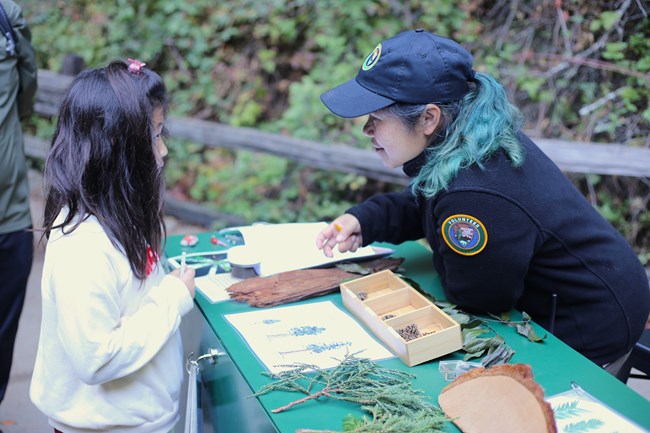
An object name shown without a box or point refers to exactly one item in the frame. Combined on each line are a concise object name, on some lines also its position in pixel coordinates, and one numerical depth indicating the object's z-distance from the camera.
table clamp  1.61
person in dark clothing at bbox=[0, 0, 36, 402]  2.60
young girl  1.44
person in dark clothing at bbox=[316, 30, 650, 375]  1.69
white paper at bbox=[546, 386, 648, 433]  1.32
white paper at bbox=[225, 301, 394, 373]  1.58
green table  1.36
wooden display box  1.55
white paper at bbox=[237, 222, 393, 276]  2.14
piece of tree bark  1.91
